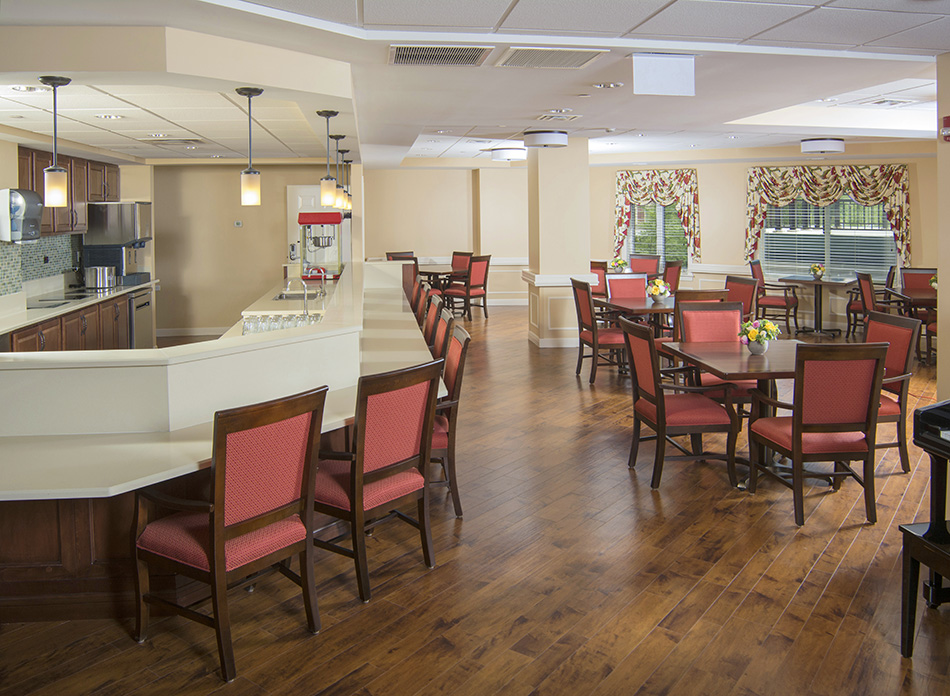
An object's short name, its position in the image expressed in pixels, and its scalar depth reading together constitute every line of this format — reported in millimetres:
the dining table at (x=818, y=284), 9711
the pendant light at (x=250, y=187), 4298
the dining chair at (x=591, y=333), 6836
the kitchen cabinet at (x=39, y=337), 5910
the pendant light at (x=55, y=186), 3699
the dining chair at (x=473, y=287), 11438
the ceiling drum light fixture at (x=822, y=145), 8938
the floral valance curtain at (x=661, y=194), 11875
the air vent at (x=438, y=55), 3963
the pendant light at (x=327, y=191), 6211
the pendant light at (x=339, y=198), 6348
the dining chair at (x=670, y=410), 4199
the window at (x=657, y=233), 12266
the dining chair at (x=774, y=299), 9828
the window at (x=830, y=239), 10414
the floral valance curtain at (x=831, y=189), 9969
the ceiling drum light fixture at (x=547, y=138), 8203
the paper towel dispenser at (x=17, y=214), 5945
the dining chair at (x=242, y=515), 2436
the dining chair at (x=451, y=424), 3748
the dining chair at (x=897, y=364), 4328
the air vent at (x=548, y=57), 4082
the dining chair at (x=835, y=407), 3617
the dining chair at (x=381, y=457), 2922
